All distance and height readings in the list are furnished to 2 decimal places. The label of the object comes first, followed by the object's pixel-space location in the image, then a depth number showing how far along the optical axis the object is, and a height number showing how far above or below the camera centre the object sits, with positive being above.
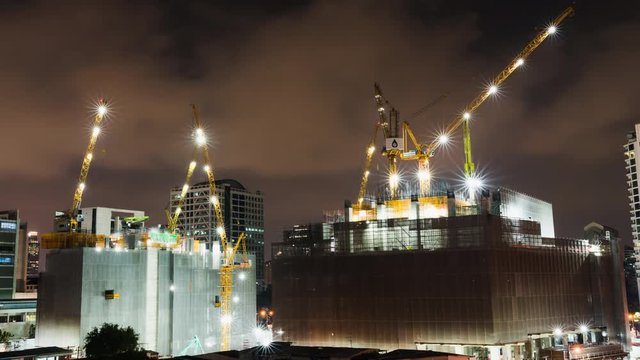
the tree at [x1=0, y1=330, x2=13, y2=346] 99.62 -7.65
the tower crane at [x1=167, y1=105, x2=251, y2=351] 104.88 +0.39
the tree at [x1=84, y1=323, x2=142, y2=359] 69.81 -6.14
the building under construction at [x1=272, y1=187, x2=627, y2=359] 75.00 -0.10
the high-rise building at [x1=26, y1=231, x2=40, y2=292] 184.79 +1.66
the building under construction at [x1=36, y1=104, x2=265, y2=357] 85.00 -0.11
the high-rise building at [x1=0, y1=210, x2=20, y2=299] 146.88 +8.58
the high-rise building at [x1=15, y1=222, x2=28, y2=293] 164.62 +8.44
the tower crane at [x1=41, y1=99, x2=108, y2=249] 109.19 +21.77
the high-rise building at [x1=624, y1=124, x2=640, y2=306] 159.00 +25.44
